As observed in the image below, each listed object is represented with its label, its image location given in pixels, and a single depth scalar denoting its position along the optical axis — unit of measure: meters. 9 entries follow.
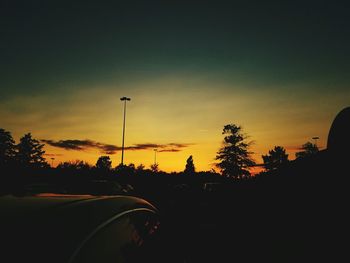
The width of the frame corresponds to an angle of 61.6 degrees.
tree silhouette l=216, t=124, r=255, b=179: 64.69
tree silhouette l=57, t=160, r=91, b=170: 126.82
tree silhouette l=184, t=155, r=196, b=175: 124.94
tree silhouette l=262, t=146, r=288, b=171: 92.15
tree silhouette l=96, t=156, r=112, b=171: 169.02
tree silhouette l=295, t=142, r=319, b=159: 76.69
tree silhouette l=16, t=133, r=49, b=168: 105.40
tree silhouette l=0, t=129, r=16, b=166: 97.49
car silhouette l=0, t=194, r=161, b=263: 1.39
